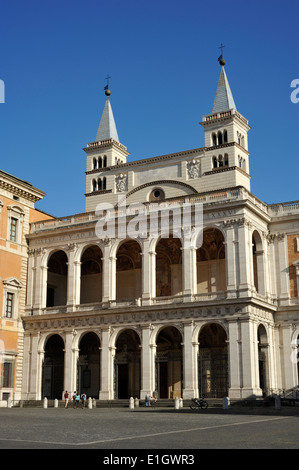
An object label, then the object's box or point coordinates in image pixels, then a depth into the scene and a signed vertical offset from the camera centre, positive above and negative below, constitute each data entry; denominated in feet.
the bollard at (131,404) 108.33 -5.00
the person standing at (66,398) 116.83 -4.23
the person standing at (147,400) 112.47 -4.49
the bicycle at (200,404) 100.99 -4.74
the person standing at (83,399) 116.83 -4.33
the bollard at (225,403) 98.63 -4.52
